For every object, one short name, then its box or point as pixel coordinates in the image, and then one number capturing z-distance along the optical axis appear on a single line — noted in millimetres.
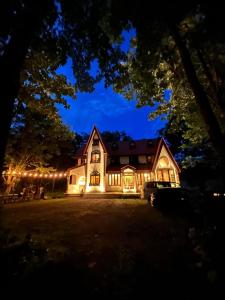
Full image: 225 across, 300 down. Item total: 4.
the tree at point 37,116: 8367
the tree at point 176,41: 3880
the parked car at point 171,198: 11133
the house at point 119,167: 25766
